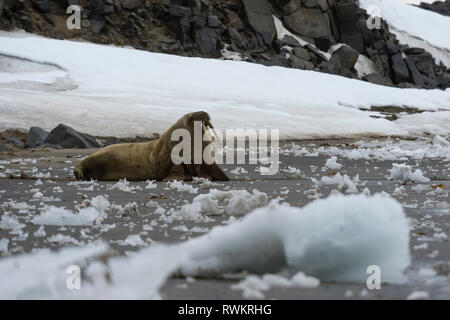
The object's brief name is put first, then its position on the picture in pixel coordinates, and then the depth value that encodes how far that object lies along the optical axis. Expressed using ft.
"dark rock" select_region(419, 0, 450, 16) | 235.61
